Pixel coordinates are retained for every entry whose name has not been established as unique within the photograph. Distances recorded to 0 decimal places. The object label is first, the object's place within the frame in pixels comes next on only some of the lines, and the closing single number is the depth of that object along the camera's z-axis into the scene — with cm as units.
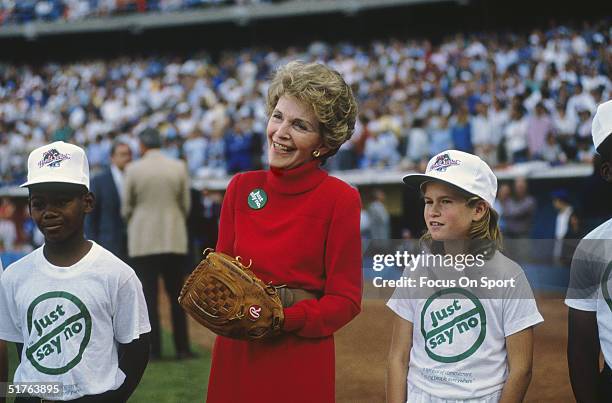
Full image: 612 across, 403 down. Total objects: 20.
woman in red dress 245
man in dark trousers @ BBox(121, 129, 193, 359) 668
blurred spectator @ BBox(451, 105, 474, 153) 1308
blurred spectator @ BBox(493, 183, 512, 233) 1112
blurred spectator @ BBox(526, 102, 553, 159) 1237
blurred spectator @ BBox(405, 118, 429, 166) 1323
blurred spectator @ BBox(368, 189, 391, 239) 1187
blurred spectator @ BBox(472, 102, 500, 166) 1277
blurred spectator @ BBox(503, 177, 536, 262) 1105
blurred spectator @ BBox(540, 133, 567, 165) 1201
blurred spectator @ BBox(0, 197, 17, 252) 1572
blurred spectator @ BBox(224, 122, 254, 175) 1452
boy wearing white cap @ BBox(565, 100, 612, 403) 241
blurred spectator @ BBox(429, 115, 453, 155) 1312
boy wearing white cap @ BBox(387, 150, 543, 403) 250
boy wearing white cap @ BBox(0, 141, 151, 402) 261
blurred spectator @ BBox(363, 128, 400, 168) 1384
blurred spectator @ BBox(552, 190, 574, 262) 977
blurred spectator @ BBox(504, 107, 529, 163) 1251
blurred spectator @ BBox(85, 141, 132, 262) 682
